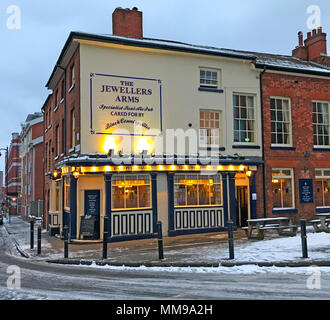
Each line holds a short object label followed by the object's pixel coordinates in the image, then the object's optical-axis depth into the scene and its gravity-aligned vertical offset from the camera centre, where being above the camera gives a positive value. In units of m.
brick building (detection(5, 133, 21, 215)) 59.16 +2.96
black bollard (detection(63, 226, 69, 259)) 11.68 -1.75
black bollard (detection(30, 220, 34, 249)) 14.42 -2.01
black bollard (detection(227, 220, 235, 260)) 10.20 -1.55
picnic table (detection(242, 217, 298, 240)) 13.84 -1.58
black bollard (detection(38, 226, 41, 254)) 13.09 -1.78
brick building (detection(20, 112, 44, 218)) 35.19 +2.79
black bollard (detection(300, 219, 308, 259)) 10.00 -1.45
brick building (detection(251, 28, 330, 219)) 18.47 +2.46
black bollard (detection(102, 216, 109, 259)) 11.07 -1.44
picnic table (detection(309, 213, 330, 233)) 14.73 -1.58
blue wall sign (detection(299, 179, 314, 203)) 18.73 -0.21
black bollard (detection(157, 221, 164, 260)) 10.51 -1.58
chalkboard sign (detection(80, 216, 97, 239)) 15.02 -1.51
